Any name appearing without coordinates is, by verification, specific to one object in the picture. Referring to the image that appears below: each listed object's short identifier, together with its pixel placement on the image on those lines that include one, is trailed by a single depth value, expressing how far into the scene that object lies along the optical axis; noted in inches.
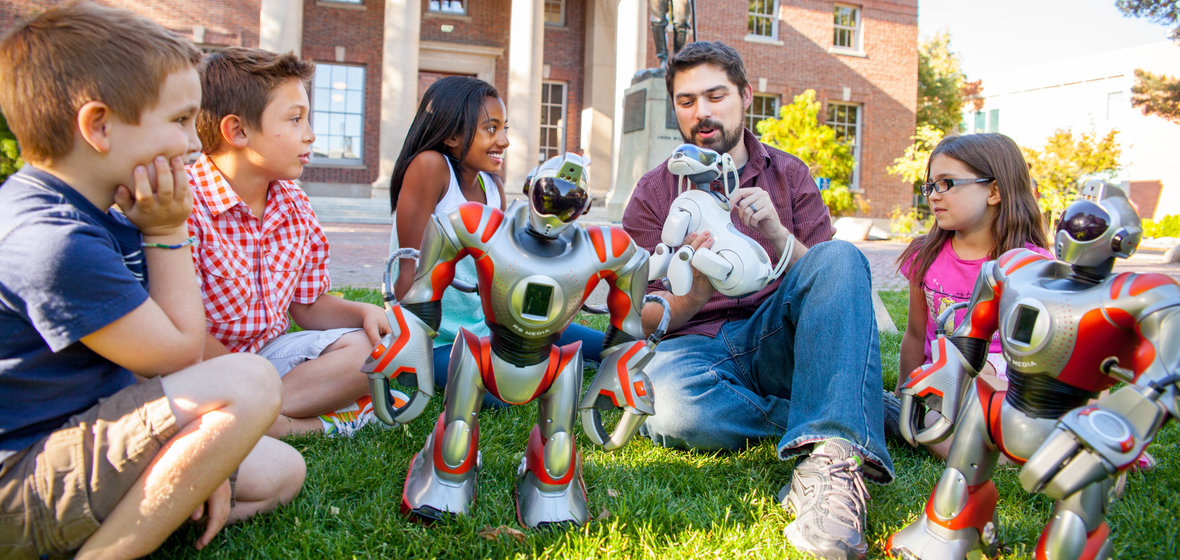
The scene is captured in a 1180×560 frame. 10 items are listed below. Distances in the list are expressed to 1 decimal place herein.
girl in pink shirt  106.2
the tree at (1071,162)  683.4
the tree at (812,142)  642.2
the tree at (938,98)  1136.8
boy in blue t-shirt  54.3
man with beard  76.9
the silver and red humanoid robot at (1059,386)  52.1
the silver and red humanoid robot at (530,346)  66.2
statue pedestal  376.8
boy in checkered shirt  90.5
